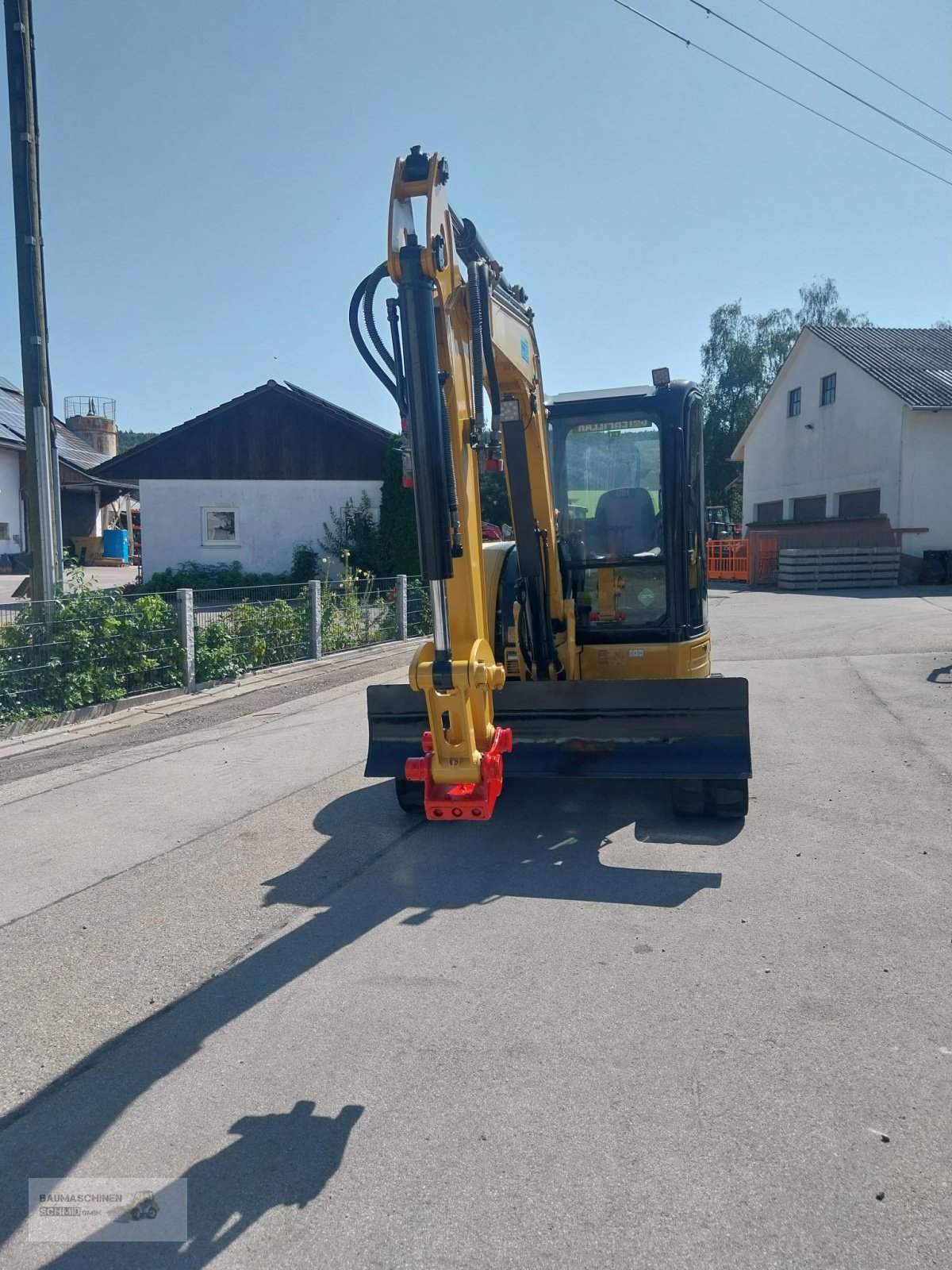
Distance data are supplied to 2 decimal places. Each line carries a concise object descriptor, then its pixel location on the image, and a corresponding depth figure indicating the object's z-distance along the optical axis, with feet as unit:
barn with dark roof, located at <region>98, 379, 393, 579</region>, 87.15
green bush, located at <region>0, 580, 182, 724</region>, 31.35
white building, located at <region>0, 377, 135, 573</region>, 104.73
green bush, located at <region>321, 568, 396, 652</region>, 51.11
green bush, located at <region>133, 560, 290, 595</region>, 81.71
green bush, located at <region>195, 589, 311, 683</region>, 40.34
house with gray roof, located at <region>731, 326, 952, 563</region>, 92.53
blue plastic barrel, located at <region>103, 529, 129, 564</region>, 128.57
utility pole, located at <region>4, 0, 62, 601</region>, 34.58
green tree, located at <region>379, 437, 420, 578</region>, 82.64
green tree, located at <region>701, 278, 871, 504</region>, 169.99
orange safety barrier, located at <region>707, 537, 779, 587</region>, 99.91
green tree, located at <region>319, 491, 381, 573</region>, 85.10
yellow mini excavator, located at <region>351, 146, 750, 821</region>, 15.11
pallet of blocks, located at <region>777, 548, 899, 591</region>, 90.22
